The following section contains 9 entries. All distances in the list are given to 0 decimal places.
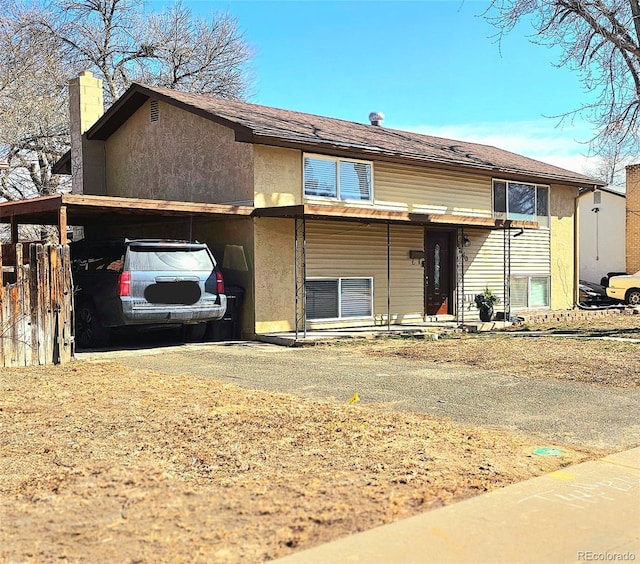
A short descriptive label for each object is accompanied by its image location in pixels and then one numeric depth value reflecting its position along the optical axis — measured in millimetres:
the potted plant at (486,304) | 17562
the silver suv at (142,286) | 11609
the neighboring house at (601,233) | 31688
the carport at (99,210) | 11477
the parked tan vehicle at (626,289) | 25344
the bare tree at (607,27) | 16250
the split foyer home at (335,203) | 14773
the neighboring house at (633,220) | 30406
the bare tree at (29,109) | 26016
